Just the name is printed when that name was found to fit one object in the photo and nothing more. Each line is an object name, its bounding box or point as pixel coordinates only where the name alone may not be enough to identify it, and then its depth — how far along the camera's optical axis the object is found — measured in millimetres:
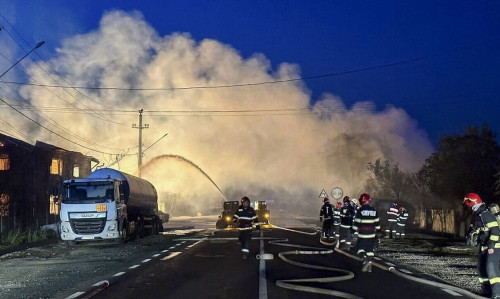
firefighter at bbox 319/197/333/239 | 24781
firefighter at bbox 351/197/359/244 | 20531
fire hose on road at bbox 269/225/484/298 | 10539
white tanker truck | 24359
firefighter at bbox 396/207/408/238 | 27047
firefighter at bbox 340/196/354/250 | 19891
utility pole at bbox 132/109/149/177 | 51531
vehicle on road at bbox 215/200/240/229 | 42406
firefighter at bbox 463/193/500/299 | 9391
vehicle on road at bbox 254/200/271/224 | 46062
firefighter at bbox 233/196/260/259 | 17609
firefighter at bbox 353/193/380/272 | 13891
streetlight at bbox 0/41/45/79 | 23066
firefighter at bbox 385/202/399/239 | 26531
